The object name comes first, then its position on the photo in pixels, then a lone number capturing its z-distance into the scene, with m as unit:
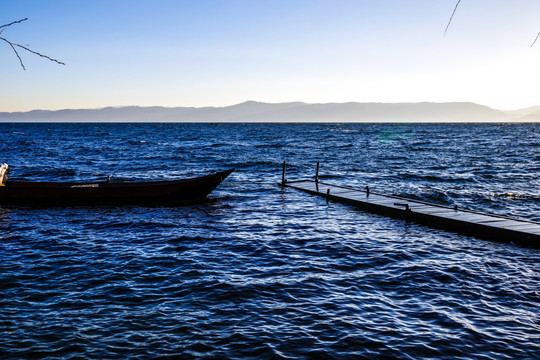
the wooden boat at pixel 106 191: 23.56
